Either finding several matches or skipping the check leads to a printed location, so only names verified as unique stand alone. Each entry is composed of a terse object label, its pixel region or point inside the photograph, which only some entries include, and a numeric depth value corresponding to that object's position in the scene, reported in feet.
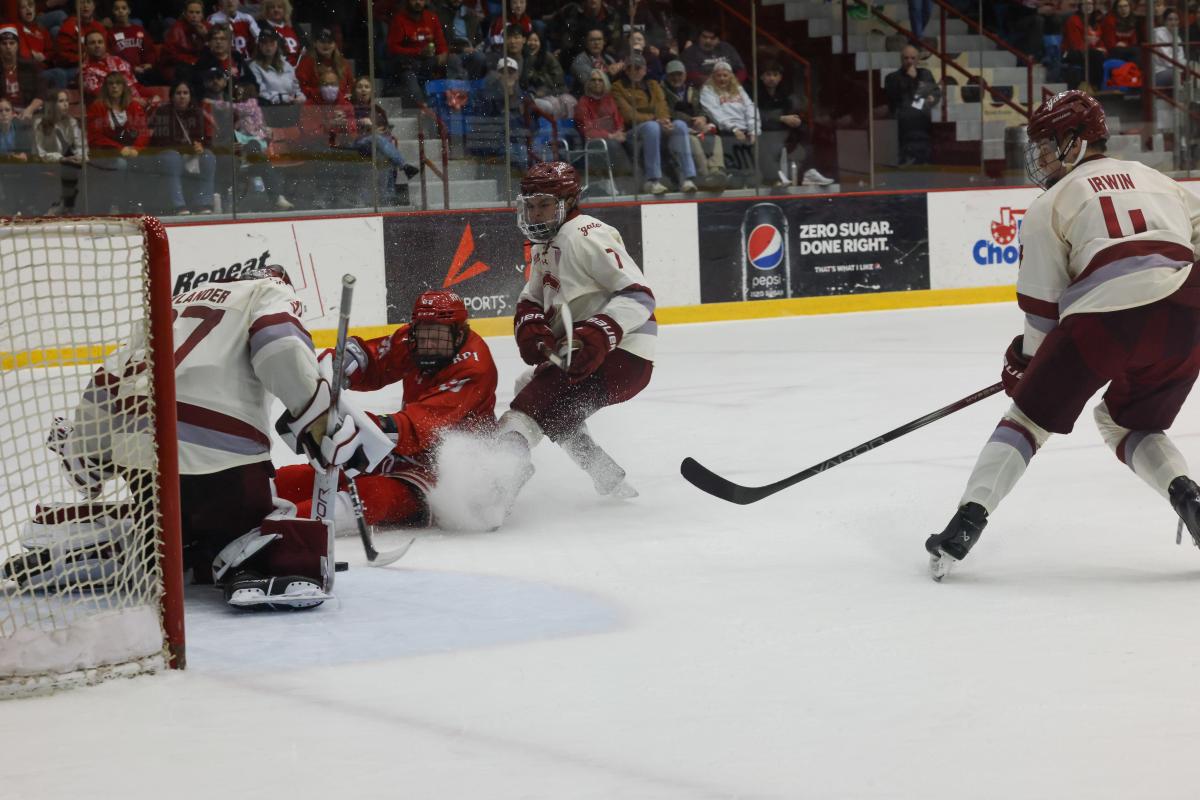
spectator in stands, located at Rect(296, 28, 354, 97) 58.38
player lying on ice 28.23
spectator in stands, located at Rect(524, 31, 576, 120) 62.42
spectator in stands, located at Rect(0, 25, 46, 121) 52.62
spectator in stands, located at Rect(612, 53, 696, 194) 63.68
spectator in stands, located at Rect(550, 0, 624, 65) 64.18
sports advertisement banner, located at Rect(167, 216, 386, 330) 54.08
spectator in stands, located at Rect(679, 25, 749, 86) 66.66
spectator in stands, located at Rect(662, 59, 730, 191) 64.69
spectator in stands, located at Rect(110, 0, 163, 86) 55.55
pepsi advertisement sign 64.39
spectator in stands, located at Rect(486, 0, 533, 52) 62.01
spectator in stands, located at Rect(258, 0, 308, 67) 58.22
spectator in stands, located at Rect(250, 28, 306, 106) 57.27
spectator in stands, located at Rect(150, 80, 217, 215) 54.79
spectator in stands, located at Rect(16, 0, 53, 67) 53.07
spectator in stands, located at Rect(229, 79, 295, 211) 56.00
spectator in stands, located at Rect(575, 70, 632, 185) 62.92
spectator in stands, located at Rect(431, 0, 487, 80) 61.05
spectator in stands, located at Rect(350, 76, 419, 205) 58.28
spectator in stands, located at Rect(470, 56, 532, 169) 60.70
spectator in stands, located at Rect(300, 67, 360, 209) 57.27
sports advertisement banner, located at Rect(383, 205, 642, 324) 58.02
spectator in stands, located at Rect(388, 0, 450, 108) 59.39
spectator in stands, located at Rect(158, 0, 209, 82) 56.20
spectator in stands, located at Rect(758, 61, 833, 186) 66.41
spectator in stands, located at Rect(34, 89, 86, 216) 52.52
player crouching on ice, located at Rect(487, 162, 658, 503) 30.05
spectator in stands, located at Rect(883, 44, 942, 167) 69.13
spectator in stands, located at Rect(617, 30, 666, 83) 65.45
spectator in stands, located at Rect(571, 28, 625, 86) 63.93
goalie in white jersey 21.59
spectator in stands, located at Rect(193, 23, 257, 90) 56.51
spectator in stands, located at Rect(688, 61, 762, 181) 65.80
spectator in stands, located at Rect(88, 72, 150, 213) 53.18
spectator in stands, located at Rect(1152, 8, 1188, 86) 75.34
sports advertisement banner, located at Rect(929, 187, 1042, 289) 68.63
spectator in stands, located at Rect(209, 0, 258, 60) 57.37
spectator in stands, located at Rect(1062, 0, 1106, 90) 76.10
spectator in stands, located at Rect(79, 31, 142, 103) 53.83
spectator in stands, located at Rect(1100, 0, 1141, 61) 76.40
